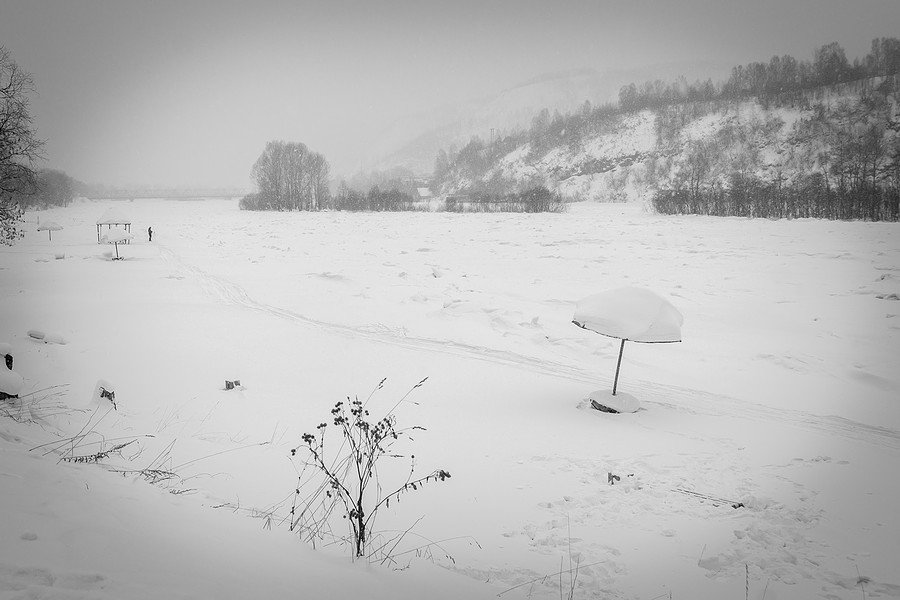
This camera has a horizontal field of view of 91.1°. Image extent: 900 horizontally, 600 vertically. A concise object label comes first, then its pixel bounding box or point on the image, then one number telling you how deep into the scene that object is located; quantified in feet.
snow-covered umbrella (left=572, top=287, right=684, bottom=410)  28.94
